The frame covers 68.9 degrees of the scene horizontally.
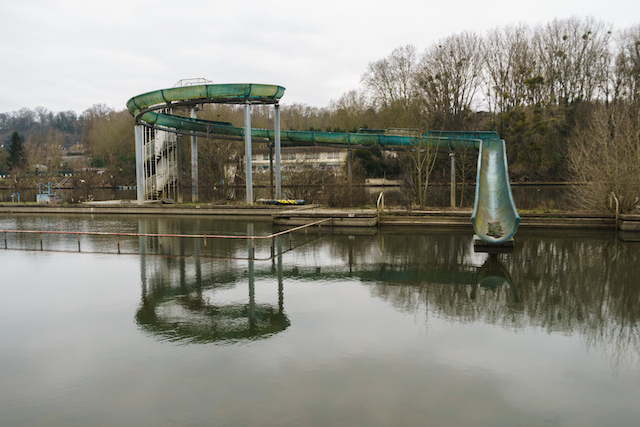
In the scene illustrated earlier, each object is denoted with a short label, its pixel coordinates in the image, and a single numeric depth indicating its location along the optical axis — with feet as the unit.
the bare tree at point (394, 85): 158.17
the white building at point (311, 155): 179.93
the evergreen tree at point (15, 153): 247.66
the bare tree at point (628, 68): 142.20
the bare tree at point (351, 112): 179.52
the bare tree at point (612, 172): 59.47
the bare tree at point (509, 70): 149.69
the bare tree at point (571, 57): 151.64
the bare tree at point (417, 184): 72.57
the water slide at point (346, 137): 53.88
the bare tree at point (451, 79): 149.07
